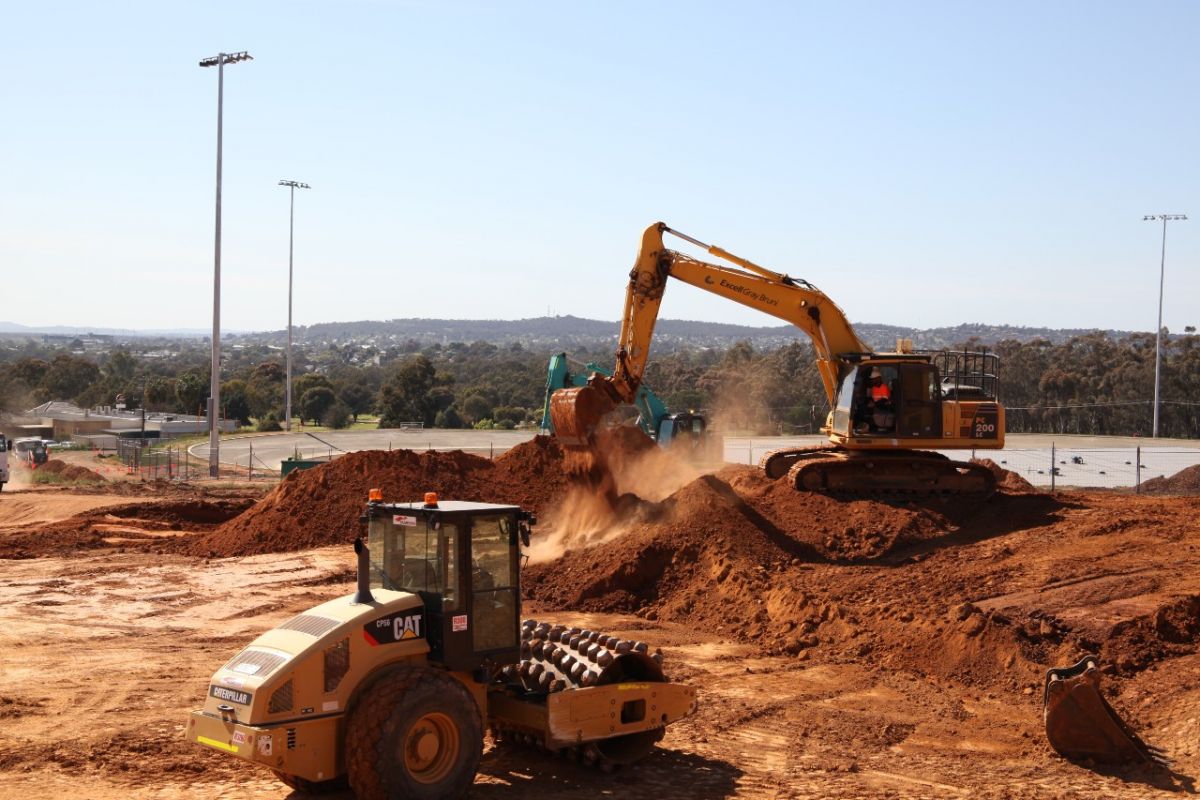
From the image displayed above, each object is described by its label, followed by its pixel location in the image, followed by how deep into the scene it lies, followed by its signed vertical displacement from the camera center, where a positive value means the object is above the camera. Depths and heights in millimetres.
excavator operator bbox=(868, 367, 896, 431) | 22656 -288
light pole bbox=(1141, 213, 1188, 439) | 63162 +3378
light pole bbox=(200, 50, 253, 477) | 41969 +2734
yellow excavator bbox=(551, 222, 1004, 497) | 22359 -219
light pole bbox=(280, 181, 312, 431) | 69250 -396
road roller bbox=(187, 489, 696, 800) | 8953 -2398
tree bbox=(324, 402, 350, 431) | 85750 -2765
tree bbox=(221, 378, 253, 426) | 87250 -1945
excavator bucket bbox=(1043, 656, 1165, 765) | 11453 -3165
